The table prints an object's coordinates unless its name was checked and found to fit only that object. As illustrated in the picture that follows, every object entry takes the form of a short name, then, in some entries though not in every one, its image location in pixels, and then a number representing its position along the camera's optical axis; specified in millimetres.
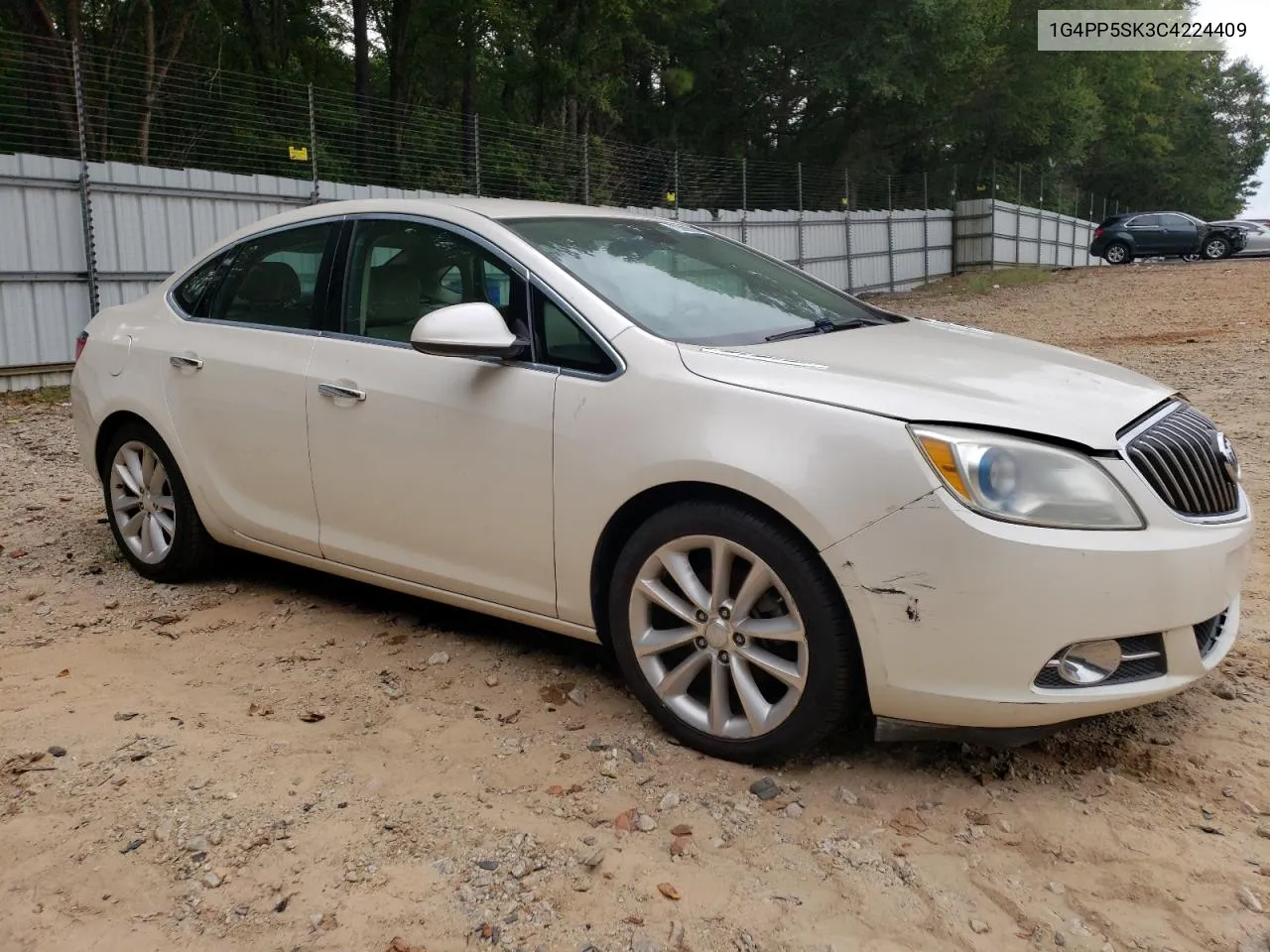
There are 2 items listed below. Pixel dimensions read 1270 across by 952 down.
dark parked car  31109
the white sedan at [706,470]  2842
